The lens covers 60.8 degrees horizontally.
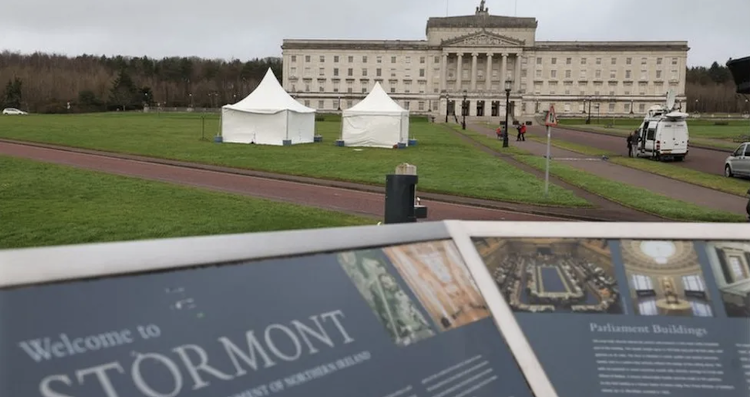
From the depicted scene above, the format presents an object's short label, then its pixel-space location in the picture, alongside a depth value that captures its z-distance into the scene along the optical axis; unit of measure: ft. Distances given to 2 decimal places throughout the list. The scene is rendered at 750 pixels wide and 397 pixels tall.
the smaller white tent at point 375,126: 118.42
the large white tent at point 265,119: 117.91
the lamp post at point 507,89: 129.90
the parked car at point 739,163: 83.85
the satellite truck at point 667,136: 111.86
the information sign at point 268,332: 7.84
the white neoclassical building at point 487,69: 415.64
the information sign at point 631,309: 11.82
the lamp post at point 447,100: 411.13
